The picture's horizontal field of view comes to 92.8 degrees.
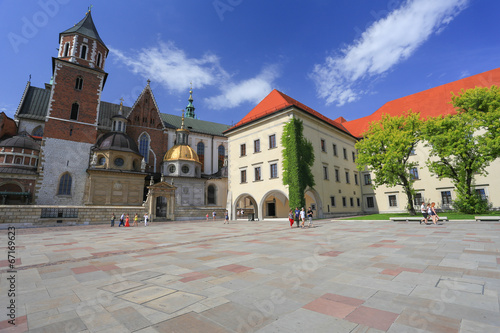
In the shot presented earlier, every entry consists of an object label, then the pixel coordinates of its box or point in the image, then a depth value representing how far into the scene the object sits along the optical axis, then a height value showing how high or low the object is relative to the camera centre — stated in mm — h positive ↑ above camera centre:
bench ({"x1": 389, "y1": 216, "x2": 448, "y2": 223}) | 17888 -1034
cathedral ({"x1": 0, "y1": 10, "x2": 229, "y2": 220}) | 32125 +9206
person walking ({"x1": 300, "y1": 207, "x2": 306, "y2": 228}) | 17681 -545
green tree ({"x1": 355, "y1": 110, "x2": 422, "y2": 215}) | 23953 +6087
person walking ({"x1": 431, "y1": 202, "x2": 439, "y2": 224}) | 16289 -744
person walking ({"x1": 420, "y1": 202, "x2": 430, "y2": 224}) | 16700 -539
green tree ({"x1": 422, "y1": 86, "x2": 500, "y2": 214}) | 21906 +6257
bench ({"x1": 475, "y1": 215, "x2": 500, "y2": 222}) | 16250 -940
